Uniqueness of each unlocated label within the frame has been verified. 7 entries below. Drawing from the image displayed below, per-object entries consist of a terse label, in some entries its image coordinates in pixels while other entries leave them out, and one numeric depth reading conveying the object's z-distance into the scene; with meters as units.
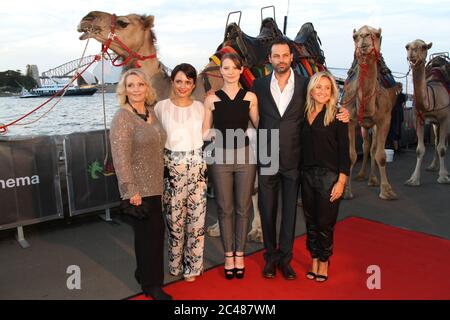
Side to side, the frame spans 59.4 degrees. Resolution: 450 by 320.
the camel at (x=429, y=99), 6.18
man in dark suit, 3.15
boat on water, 53.36
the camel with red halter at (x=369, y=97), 5.23
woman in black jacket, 3.07
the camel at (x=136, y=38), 3.97
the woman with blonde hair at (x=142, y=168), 2.74
